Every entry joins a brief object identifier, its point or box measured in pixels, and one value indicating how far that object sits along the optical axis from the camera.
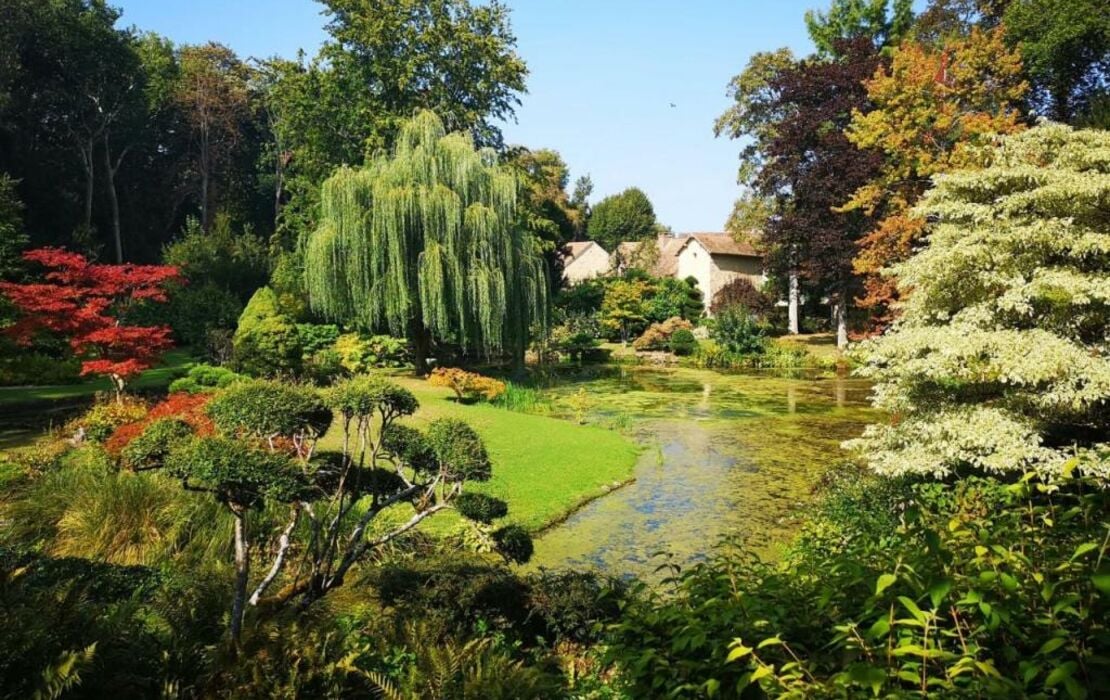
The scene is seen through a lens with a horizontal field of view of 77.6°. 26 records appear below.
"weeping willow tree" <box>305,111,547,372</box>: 18.19
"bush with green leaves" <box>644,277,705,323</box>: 36.09
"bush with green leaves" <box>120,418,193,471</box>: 4.74
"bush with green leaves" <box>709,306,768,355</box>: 29.59
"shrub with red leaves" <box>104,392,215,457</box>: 8.22
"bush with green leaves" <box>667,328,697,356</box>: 30.45
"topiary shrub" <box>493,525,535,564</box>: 6.35
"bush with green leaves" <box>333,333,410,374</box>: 19.25
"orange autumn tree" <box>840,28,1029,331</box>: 19.42
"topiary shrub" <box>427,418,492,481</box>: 5.25
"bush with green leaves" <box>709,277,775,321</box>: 35.41
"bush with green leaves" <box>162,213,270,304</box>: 27.08
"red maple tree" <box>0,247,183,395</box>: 10.96
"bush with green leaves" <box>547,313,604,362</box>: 29.42
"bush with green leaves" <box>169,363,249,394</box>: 12.87
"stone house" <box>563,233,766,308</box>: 41.97
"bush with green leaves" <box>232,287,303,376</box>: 16.28
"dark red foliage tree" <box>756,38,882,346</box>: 26.88
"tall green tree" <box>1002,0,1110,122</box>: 20.34
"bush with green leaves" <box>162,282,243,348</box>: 22.34
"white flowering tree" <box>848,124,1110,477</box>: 7.38
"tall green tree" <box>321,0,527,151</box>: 25.91
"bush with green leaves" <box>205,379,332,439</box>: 4.92
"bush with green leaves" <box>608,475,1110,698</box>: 1.77
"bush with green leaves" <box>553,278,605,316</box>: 37.28
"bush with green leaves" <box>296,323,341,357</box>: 21.39
